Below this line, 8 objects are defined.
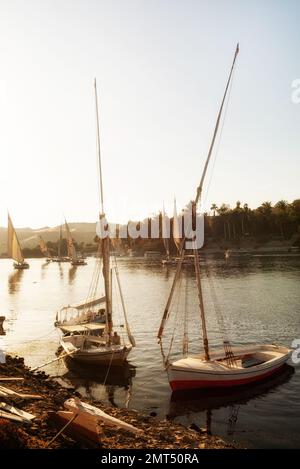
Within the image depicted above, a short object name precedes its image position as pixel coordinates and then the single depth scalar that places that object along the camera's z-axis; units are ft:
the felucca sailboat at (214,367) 101.40
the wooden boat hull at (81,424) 61.05
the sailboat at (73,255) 591.25
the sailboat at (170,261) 521.65
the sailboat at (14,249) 410.10
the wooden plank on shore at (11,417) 60.18
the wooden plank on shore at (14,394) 74.13
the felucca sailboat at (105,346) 120.26
